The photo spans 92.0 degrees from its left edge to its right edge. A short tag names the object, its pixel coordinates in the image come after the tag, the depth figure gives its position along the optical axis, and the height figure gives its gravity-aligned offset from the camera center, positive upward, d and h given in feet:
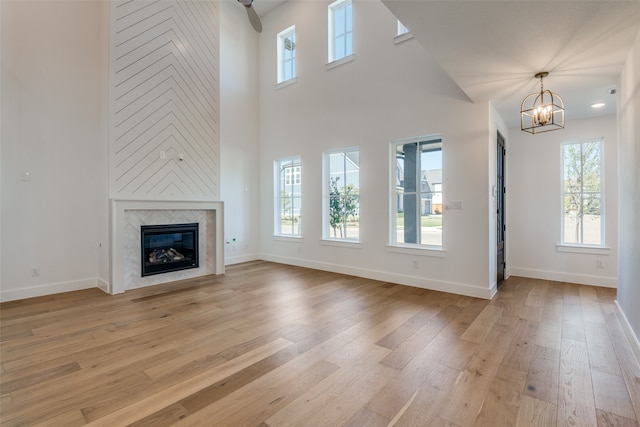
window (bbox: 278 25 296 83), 21.02 +10.92
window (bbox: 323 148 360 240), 17.51 +1.10
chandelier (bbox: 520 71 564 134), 9.96 +4.50
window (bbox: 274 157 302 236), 20.47 +1.12
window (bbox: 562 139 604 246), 15.17 +0.95
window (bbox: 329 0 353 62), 17.80 +10.77
